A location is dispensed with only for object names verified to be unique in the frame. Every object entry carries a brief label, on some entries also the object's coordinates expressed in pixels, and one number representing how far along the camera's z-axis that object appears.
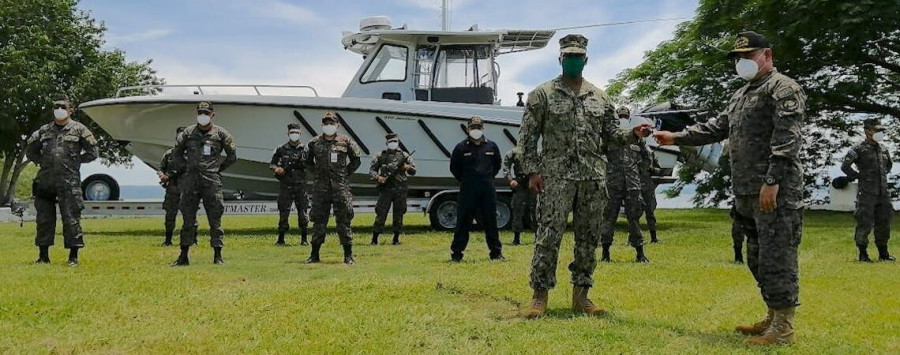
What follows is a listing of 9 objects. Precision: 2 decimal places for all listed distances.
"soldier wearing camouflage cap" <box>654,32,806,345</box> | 4.08
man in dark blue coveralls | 8.45
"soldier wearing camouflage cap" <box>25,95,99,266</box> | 7.76
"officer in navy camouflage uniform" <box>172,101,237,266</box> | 7.92
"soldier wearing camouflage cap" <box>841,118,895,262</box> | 8.56
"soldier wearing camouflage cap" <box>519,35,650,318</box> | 4.82
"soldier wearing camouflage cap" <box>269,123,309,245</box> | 10.55
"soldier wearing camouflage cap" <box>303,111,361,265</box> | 8.08
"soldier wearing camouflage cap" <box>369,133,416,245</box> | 11.29
